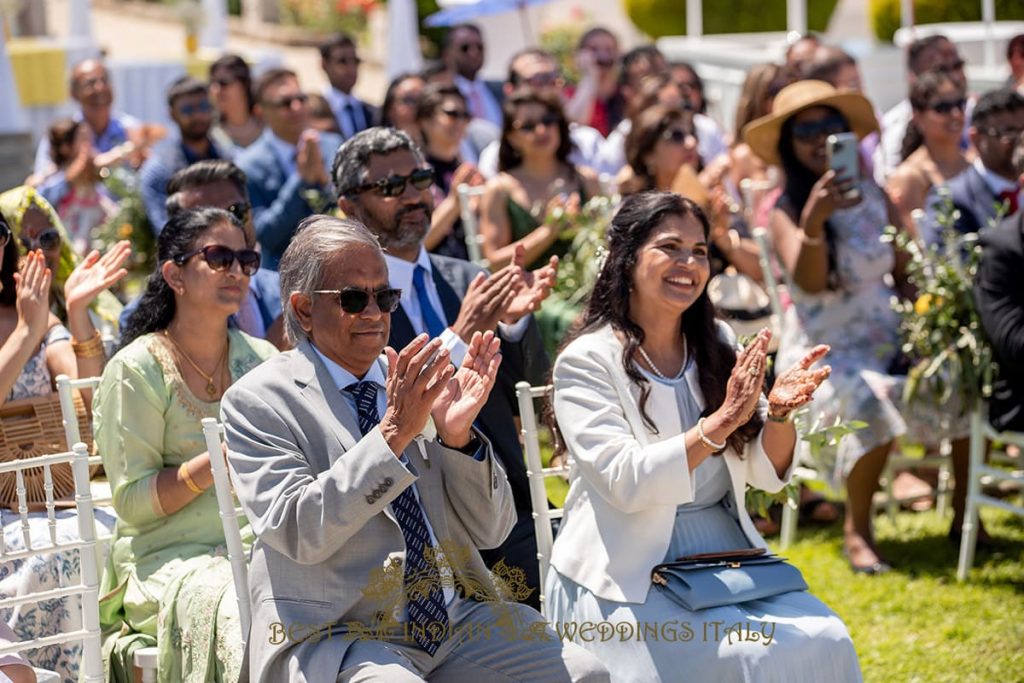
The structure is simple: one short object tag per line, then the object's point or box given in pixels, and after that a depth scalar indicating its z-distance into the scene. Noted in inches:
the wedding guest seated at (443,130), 321.1
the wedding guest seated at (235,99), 398.6
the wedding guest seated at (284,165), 292.0
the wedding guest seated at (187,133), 330.0
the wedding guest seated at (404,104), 339.9
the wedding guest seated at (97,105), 393.4
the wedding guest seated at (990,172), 263.7
